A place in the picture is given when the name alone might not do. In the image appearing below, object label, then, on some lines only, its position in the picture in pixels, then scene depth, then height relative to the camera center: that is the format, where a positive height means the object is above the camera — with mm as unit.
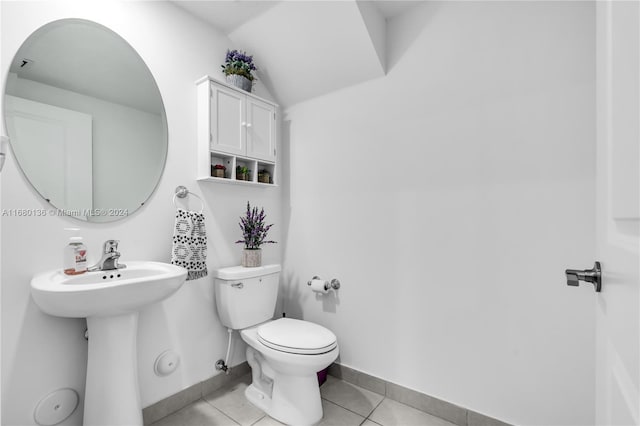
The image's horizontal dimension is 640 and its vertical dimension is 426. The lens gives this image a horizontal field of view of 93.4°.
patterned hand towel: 1621 -177
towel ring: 1743 +117
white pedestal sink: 1140 -513
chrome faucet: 1388 -212
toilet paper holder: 2059 -499
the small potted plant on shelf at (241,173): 2002 +262
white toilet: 1538 -704
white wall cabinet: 1799 +506
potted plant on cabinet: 1940 +927
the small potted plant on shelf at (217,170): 1857 +259
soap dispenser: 1296 -192
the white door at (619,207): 379 +5
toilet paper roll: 2043 -508
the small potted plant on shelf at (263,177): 2144 +248
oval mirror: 1278 +439
